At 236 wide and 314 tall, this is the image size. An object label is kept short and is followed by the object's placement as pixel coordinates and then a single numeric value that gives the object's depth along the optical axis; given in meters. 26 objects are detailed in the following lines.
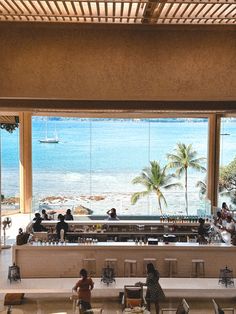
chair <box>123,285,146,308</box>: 8.25
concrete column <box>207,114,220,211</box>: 18.12
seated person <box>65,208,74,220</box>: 13.23
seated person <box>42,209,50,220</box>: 13.30
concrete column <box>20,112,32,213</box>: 18.72
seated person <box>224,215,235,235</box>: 11.53
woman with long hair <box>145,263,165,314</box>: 8.41
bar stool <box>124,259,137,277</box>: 10.85
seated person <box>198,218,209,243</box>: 11.65
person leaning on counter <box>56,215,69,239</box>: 11.64
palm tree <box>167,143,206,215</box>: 24.06
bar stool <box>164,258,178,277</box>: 10.80
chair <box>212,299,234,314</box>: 7.19
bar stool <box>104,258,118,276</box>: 10.79
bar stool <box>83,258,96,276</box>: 10.84
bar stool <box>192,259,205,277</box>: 10.82
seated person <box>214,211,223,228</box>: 12.49
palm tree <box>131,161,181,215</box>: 23.92
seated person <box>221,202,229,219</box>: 13.32
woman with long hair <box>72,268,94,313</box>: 8.26
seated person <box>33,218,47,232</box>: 12.00
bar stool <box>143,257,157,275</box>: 10.80
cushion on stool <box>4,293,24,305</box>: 9.12
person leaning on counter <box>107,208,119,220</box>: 13.64
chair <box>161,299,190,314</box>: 7.20
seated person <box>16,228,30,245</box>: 10.78
